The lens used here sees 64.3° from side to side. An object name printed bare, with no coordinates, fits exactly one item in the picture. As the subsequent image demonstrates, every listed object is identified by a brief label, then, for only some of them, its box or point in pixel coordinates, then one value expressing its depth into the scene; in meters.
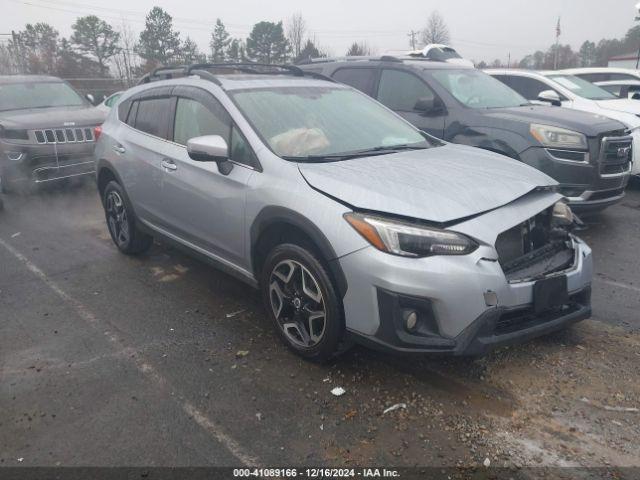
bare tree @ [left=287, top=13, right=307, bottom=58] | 51.81
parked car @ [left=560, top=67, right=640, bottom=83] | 11.16
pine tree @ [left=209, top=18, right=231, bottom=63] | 52.59
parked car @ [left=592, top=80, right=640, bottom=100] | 10.40
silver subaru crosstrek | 2.71
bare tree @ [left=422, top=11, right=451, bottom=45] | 61.09
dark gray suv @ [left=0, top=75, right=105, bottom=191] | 7.65
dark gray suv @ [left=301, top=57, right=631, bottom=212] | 5.50
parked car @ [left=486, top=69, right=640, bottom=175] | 7.85
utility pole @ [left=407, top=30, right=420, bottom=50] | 75.96
